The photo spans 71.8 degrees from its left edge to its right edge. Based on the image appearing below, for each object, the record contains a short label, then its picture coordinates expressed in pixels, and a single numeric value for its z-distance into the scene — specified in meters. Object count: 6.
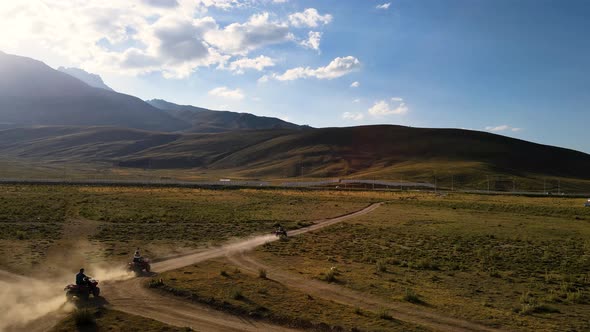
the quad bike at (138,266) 26.44
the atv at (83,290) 21.34
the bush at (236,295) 21.61
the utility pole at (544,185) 135.57
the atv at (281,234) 42.16
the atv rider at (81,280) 21.50
